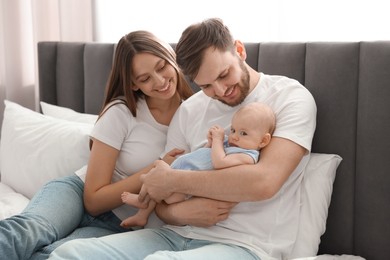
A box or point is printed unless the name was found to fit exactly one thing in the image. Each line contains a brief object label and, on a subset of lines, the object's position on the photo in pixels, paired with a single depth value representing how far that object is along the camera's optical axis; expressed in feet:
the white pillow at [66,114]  8.14
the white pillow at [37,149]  7.32
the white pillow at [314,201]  5.37
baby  5.14
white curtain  9.95
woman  6.04
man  5.03
